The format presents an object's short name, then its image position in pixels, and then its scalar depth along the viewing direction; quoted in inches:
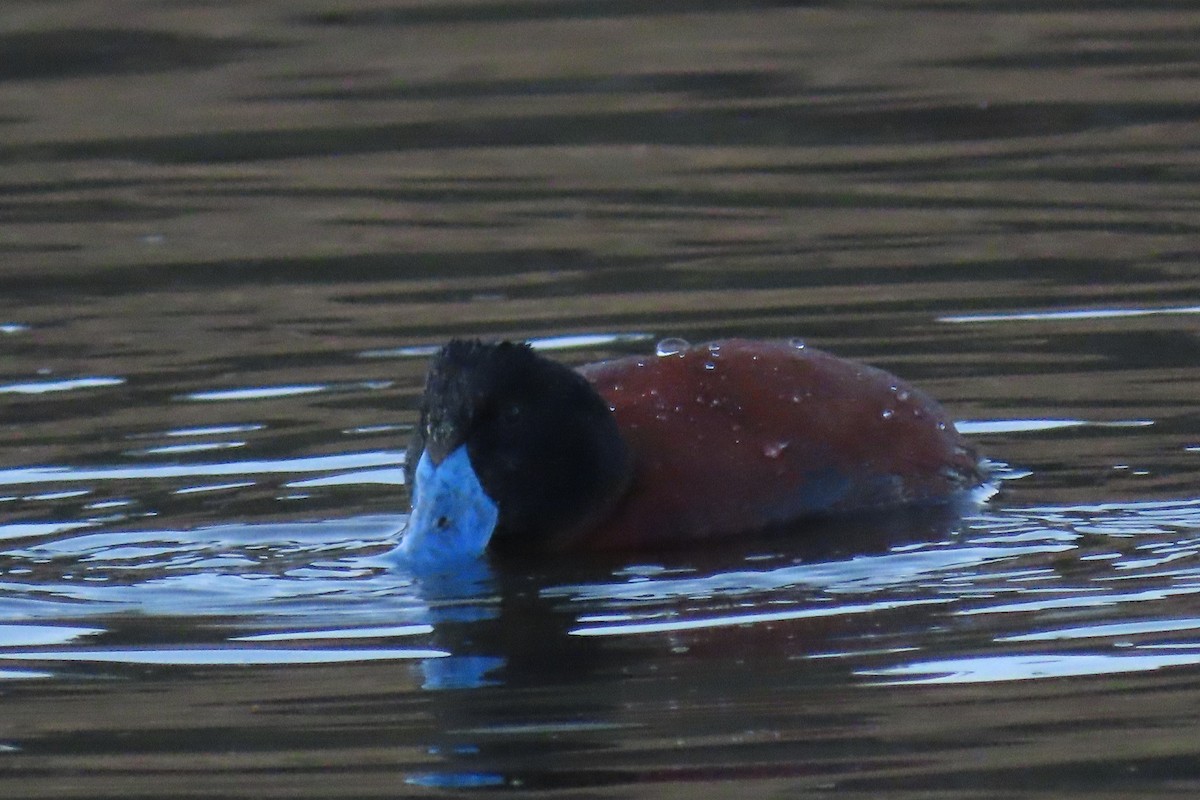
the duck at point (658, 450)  577.3
